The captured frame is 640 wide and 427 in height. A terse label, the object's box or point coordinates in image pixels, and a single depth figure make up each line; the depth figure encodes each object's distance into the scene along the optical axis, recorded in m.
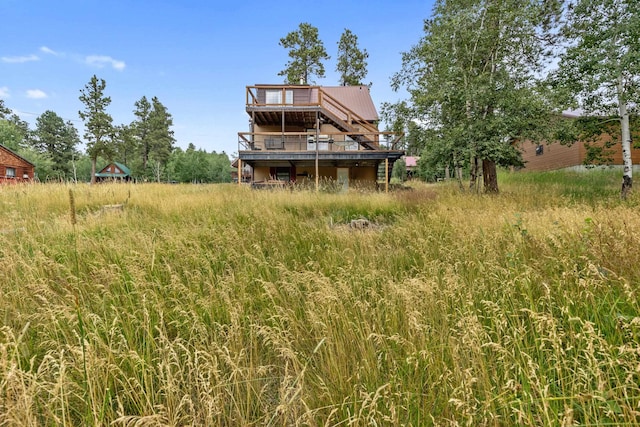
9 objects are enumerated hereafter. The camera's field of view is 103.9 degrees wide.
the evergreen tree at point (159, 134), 49.31
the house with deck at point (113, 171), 48.41
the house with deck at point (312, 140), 14.56
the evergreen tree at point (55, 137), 50.75
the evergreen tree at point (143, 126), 49.18
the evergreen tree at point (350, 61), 30.22
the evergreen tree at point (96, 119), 30.70
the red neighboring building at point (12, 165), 23.59
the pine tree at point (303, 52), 27.75
